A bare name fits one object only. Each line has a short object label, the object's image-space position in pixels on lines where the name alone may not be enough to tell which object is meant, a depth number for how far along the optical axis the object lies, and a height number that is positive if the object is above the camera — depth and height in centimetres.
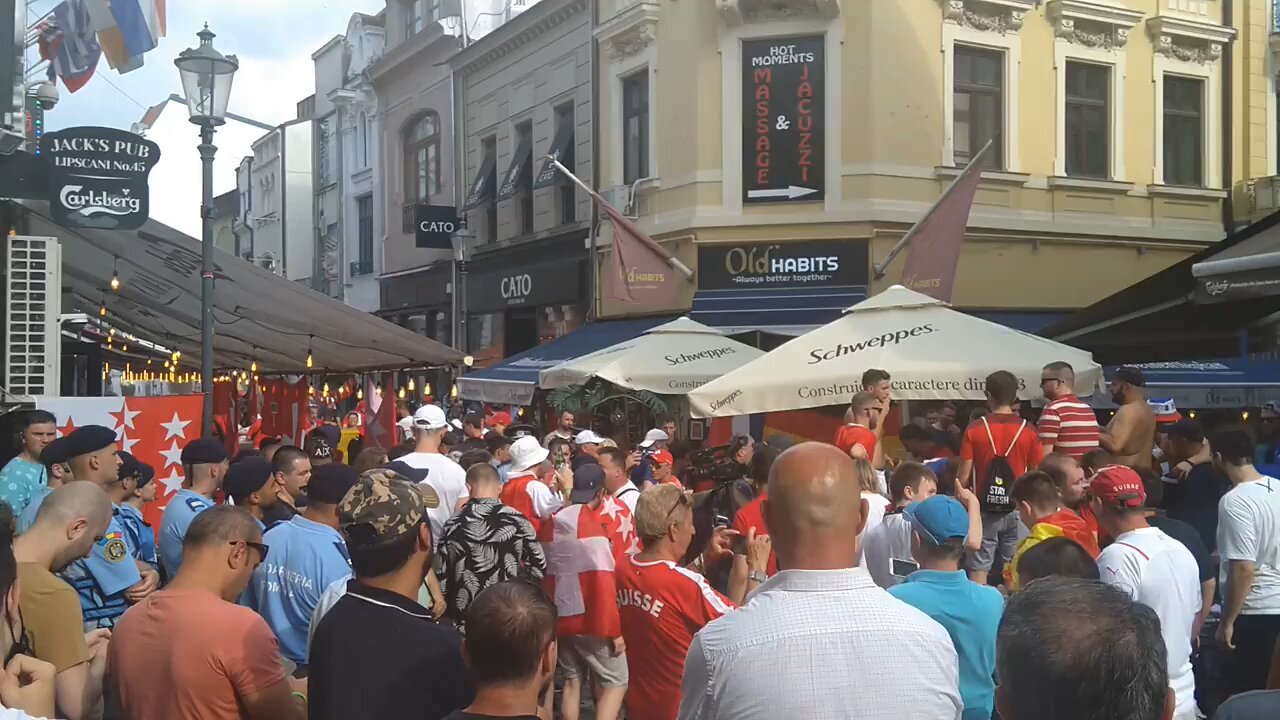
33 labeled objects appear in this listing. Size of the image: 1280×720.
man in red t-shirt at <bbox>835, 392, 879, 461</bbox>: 728 -35
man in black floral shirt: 616 -98
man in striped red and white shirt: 704 -31
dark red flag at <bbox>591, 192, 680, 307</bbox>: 1852 +170
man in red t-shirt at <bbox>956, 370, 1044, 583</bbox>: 704 -42
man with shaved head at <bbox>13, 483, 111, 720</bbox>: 364 -73
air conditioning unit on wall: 1001 +52
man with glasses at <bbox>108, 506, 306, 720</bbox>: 340 -88
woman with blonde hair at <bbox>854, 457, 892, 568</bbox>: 611 -68
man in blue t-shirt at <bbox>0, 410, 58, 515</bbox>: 734 -64
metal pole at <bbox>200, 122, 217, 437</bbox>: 1051 +110
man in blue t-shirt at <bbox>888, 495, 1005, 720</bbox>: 401 -80
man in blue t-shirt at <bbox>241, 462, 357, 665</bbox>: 486 -89
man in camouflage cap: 306 -72
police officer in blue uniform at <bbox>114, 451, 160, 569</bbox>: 600 -74
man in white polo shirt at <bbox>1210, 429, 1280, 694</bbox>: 578 -95
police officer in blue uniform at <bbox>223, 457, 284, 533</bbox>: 609 -60
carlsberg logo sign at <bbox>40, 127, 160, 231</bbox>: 968 +169
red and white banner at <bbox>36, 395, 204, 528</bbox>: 944 -43
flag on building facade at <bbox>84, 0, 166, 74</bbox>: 1407 +425
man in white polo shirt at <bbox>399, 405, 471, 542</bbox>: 821 -68
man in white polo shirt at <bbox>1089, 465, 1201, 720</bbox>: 450 -77
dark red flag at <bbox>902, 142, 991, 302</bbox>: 1545 +167
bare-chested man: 750 -35
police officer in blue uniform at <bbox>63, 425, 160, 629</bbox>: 500 -93
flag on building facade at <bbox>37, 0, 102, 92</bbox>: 1541 +457
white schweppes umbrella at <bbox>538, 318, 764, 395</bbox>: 1260 +13
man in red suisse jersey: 513 -105
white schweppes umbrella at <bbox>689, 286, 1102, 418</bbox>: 866 +9
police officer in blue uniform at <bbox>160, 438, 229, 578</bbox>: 603 -68
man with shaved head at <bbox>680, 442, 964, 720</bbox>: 248 -59
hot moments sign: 1803 +404
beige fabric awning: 1200 +81
